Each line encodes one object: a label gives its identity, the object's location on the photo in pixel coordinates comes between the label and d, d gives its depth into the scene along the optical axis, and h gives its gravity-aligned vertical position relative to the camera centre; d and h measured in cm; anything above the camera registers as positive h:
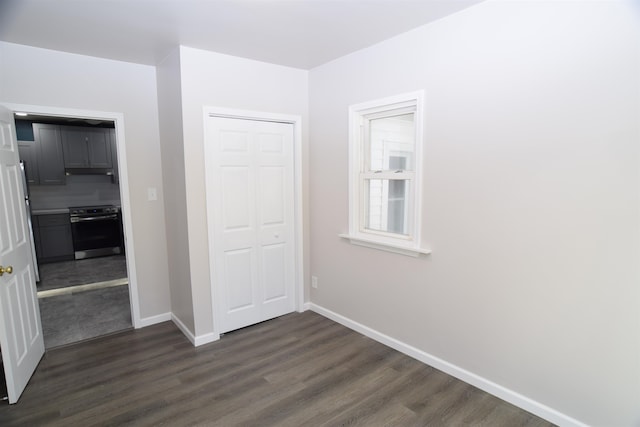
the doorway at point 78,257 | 331 -145
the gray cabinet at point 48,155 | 541 +32
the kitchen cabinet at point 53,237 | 546 -108
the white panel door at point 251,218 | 299 -45
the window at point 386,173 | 257 -1
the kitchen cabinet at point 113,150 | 601 +43
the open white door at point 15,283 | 212 -78
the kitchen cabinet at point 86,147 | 565 +47
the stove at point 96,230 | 573 -102
